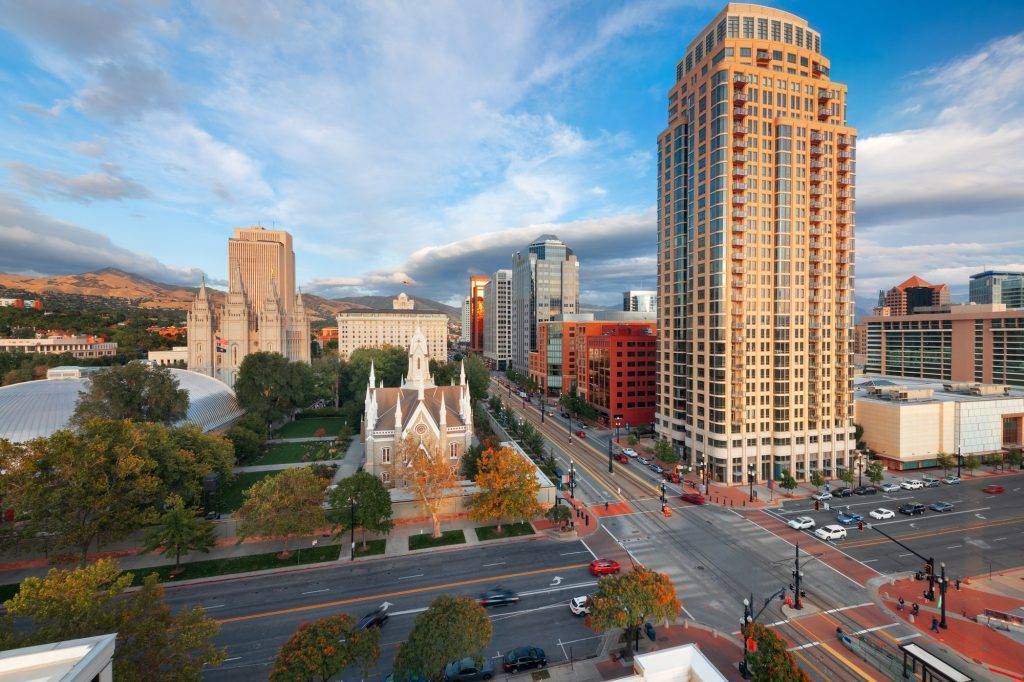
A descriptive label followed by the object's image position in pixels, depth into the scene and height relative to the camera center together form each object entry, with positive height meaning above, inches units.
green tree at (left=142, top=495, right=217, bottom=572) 1453.0 -669.2
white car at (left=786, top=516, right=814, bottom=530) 1867.6 -837.7
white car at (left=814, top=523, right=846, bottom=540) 1772.9 -834.1
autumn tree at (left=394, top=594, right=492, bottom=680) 874.8 -633.9
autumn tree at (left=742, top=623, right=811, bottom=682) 809.5 -639.2
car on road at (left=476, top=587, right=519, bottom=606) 1328.7 -818.6
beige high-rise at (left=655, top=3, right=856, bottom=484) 2506.2 +469.6
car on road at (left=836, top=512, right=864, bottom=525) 1911.9 -840.6
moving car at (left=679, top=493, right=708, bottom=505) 2165.8 -840.2
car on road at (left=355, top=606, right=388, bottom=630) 1206.9 -807.3
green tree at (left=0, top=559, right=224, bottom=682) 762.2 -522.1
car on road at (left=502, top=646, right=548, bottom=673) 1054.4 -800.7
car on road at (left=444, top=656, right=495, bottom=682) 1032.8 -812.6
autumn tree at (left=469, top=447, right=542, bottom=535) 1752.0 -648.5
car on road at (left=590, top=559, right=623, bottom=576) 1488.7 -813.2
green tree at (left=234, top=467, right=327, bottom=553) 1548.6 -634.7
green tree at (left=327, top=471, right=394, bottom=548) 1641.2 -658.0
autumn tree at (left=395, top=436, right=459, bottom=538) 1757.6 -606.8
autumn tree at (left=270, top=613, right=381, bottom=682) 821.9 -623.3
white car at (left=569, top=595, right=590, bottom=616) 1275.8 -813.7
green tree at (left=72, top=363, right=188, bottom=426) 2130.9 -309.1
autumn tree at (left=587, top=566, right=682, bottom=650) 1012.9 -642.3
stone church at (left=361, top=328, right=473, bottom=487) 2298.2 -488.3
